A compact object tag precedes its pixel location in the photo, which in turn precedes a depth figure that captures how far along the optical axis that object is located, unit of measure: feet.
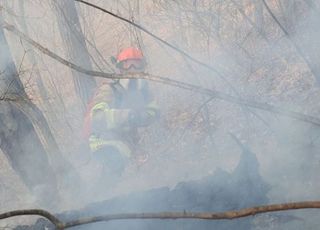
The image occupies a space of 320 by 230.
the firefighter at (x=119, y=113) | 43.24
